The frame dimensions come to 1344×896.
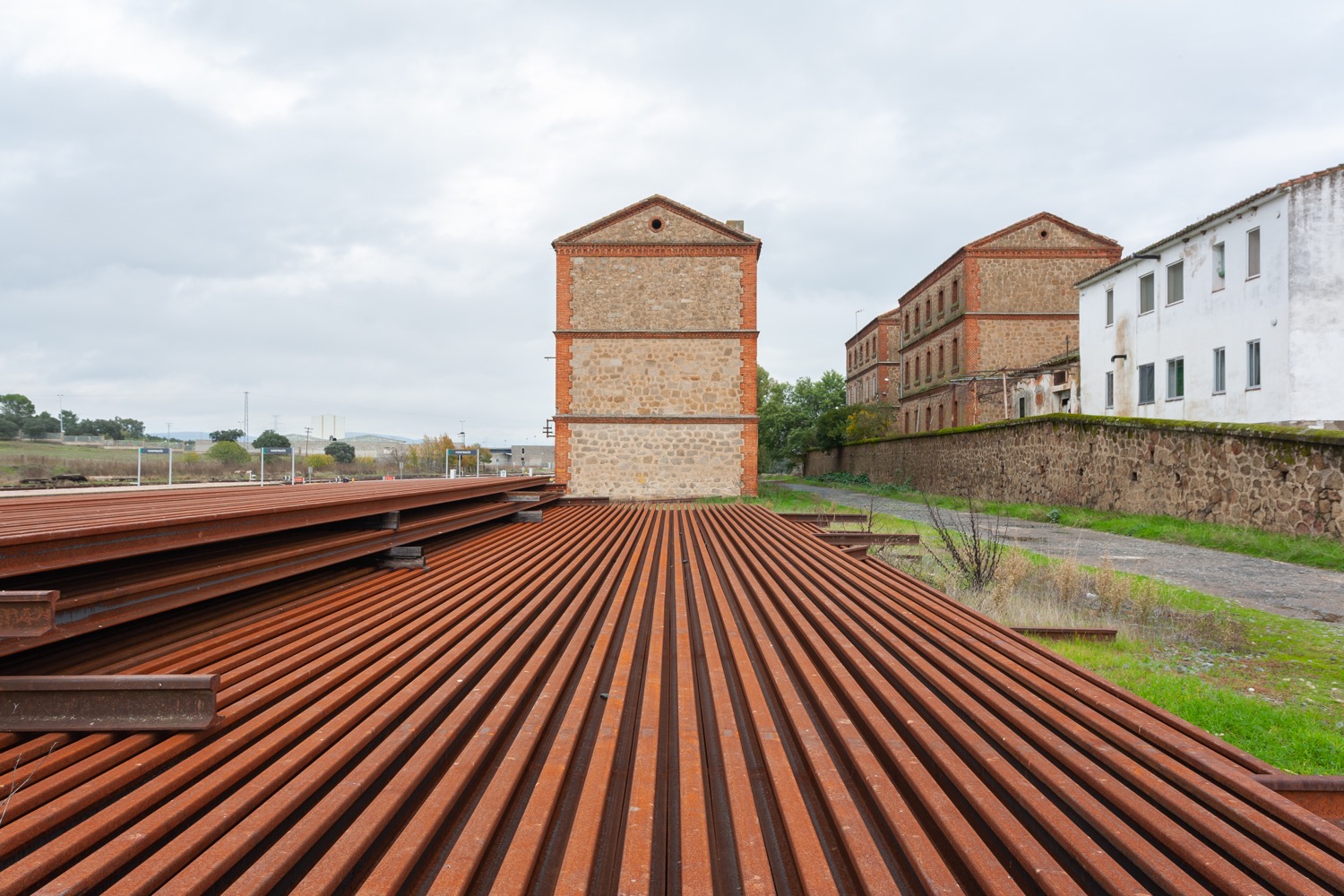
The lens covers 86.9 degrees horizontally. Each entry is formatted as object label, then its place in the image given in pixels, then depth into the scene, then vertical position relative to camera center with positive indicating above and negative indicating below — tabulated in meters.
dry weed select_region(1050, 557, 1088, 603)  6.33 -1.12
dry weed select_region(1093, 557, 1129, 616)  5.95 -1.13
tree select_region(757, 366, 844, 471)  47.62 +2.97
